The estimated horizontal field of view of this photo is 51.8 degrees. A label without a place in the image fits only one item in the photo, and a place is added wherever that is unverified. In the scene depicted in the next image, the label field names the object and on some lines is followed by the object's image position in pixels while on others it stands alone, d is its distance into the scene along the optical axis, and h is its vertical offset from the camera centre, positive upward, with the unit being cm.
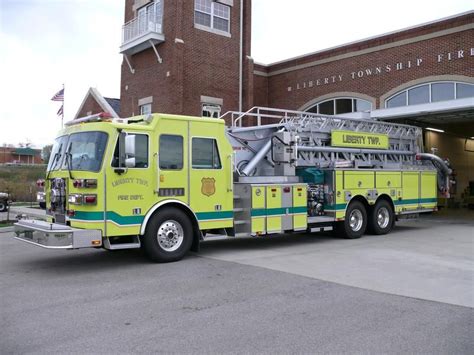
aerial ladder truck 859 +4
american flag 1647 +305
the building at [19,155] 7590 +491
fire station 1950 +528
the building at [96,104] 2888 +500
